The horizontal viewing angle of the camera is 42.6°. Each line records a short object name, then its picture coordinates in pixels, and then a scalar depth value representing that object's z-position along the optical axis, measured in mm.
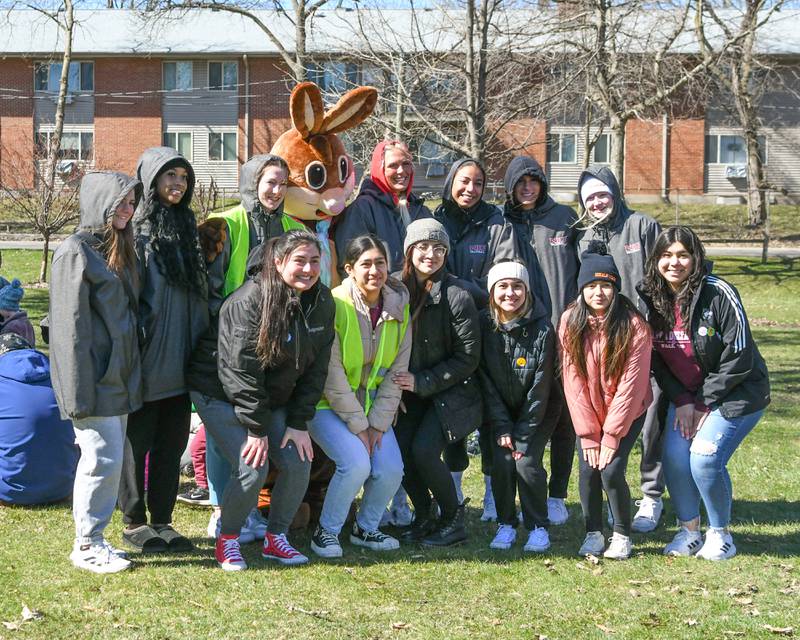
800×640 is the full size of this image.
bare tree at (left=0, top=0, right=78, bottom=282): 20016
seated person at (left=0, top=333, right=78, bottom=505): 6414
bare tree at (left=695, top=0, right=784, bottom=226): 30859
